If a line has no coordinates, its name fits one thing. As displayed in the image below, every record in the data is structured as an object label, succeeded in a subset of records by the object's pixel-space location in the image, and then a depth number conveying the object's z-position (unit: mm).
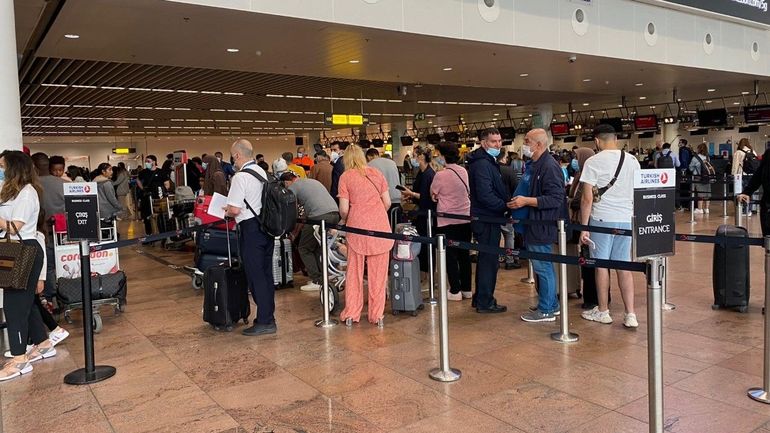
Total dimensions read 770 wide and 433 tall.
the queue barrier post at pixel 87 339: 4359
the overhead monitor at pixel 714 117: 22203
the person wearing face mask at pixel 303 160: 11484
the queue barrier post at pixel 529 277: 7449
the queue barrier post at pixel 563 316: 4949
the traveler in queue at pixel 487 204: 5887
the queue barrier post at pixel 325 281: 5648
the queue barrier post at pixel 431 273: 6198
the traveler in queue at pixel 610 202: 5160
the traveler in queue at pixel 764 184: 5648
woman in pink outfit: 5523
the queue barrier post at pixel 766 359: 3557
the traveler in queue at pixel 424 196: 7320
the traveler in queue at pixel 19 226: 4301
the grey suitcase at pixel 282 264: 7547
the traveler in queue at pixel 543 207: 5426
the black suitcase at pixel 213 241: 7469
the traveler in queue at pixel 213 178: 9211
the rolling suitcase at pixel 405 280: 5883
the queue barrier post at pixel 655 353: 2818
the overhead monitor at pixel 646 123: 25027
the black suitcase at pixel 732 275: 5695
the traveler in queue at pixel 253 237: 5219
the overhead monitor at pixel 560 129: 28312
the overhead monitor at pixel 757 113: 20875
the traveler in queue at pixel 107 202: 8594
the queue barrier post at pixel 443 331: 4023
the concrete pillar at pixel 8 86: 5604
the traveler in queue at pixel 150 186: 13751
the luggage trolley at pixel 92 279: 5949
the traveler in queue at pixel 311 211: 6938
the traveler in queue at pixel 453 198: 6398
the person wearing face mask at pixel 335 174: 8492
